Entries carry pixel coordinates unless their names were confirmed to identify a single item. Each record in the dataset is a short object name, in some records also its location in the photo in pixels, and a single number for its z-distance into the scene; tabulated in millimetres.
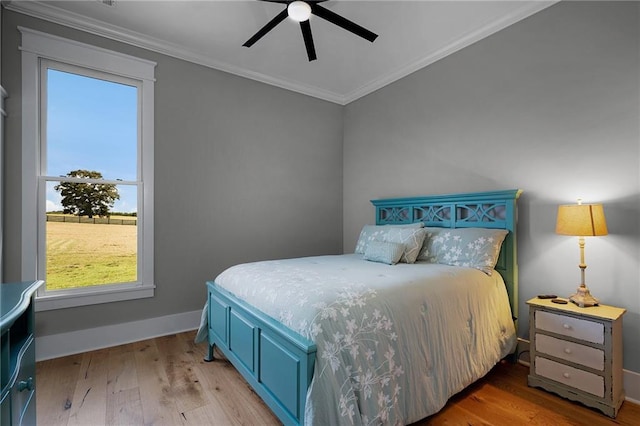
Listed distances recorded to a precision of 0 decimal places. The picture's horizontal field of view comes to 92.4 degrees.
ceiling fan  2195
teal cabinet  945
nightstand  1900
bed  1479
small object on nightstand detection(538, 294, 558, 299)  2329
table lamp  2004
